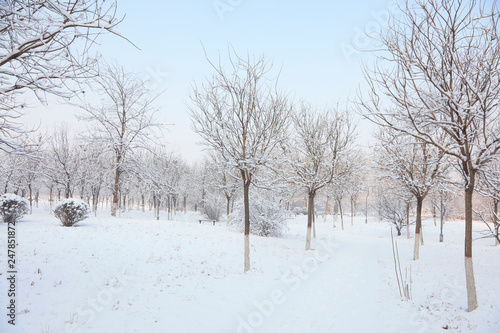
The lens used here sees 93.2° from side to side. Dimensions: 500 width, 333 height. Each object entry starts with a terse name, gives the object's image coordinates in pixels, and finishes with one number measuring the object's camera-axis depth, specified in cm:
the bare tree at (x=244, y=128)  784
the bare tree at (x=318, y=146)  1241
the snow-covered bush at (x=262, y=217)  1452
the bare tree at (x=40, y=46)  255
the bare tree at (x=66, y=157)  1846
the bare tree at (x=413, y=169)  1030
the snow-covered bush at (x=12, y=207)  1061
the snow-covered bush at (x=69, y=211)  1027
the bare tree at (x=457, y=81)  466
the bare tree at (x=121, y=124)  1334
